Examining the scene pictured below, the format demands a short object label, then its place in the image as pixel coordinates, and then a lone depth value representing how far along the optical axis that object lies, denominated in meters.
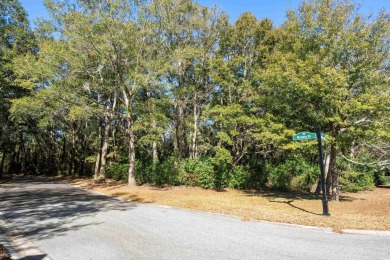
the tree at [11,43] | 25.94
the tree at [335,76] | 13.46
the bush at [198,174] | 20.47
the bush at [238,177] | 21.63
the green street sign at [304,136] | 10.31
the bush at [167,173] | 21.17
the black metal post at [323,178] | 10.23
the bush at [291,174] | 23.80
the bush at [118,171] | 25.41
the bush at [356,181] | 24.56
